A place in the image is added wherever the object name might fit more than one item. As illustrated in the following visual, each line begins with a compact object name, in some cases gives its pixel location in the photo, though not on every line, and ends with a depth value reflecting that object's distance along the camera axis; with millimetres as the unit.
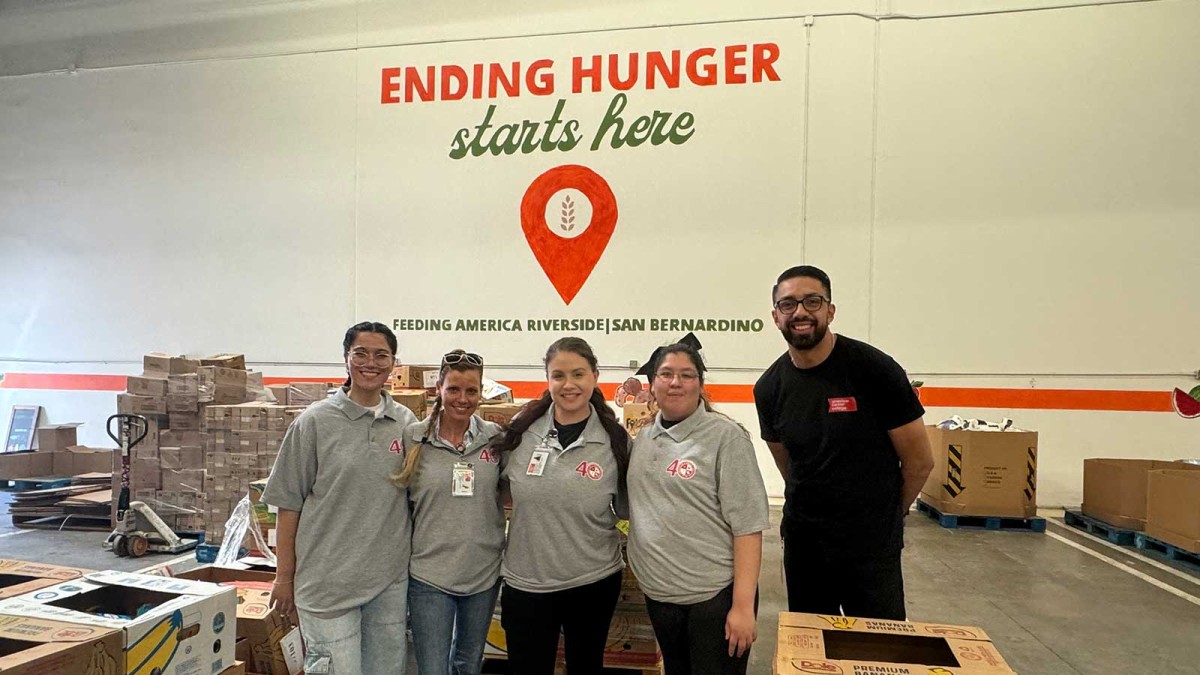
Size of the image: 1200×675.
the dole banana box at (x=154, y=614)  1715
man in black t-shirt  2025
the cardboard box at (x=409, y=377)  5230
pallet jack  4852
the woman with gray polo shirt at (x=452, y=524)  1893
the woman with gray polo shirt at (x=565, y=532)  1824
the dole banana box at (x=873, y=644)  1449
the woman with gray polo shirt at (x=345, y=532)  1825
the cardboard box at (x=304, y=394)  5605
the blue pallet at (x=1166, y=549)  4732
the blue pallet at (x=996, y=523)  5715
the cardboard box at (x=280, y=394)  5742
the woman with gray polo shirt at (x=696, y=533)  1723
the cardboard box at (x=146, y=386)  5363
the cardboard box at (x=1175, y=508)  4652
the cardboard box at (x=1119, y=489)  5285
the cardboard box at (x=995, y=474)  5680
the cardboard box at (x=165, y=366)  5410
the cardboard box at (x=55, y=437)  7082
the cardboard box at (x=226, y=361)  5684
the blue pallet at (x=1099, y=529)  5312
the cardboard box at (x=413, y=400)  4574
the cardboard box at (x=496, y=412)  4012
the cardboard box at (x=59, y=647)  1500
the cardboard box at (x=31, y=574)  2151
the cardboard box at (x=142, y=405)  5379
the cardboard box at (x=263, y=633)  2633
